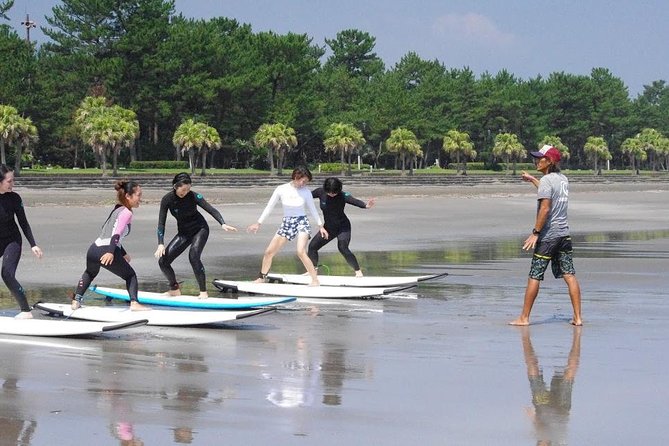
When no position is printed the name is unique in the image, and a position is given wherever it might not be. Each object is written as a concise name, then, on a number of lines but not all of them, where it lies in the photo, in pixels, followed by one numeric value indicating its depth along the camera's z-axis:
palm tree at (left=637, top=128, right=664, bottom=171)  145.50
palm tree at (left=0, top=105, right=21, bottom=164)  74.00
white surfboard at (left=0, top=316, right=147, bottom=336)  9.89
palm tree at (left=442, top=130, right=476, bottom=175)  115.00
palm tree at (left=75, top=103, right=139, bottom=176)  77.25
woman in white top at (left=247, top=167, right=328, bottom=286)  13.97
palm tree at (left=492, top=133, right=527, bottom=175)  118.44
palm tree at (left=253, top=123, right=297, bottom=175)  92.56
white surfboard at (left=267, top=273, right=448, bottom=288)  14.74
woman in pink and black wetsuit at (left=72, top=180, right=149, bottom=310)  11.14
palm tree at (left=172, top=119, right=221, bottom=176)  85.81
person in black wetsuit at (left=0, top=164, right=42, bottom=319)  10.49
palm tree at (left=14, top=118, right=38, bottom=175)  75.12
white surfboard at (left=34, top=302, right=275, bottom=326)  10.95
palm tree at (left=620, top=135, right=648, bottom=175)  140.00
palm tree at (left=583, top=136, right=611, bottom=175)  132.25
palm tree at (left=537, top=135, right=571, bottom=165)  131.62
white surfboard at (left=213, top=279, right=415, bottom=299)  13.66
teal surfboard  11.82
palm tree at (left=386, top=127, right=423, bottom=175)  105.50
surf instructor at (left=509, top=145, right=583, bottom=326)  11.02
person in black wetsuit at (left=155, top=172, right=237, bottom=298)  12.81
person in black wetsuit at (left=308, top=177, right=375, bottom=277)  15.22
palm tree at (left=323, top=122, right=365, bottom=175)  99.25
